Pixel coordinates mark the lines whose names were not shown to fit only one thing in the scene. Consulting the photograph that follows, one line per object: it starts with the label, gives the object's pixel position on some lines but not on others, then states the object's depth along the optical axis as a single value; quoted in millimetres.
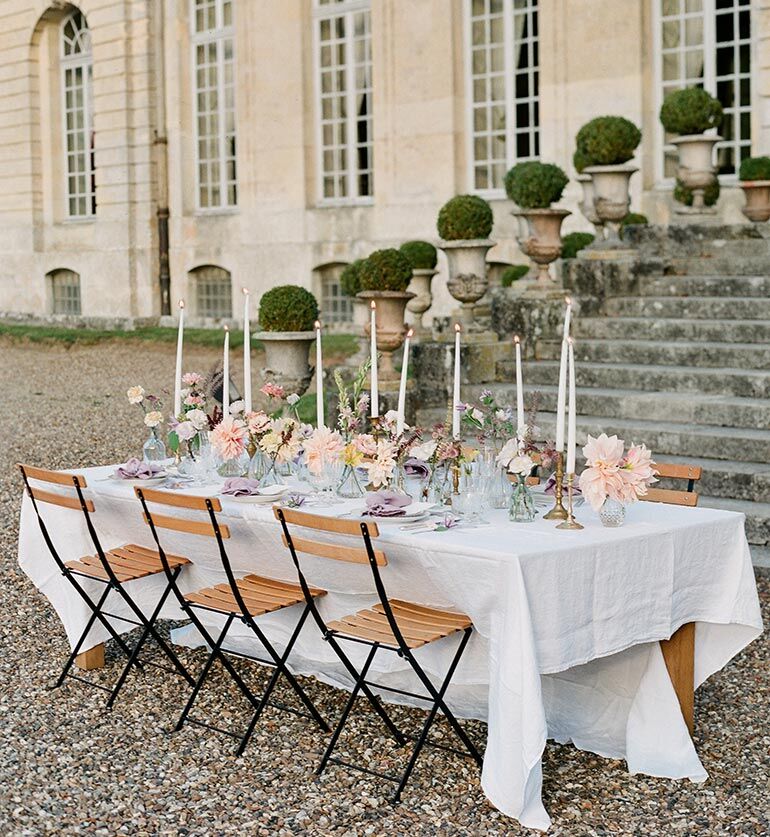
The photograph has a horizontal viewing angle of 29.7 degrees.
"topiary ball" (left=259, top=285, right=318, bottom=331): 9102
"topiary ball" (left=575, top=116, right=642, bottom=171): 9547
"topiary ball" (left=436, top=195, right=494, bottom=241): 9477
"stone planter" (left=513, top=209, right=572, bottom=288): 9391
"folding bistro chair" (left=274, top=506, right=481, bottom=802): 3986
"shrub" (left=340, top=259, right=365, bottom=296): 9781
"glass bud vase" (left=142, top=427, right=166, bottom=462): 5438
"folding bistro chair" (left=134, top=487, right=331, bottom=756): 4406
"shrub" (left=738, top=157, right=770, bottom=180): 9977
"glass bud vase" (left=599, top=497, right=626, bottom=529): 4211
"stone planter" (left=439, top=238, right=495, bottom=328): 9438
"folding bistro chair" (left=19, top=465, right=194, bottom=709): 4910
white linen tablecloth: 3814
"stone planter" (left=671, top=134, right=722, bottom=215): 10180
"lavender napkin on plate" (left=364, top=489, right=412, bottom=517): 4316
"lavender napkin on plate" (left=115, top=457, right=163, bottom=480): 5223
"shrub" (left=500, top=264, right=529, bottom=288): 12109
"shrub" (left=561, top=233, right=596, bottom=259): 10539
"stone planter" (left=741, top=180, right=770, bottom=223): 9758
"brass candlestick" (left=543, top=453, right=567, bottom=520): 4332
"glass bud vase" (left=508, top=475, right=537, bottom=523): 4344
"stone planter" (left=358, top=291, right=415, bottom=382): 9000
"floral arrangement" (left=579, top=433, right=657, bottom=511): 4082
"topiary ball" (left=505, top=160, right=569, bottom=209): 9398
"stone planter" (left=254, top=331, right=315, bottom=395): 9086
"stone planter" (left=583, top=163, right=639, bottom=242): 9625
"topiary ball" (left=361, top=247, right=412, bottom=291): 9031
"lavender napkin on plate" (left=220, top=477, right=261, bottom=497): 4773
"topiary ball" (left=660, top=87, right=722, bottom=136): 10008
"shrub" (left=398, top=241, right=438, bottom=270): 11398
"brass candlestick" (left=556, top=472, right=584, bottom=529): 4195
